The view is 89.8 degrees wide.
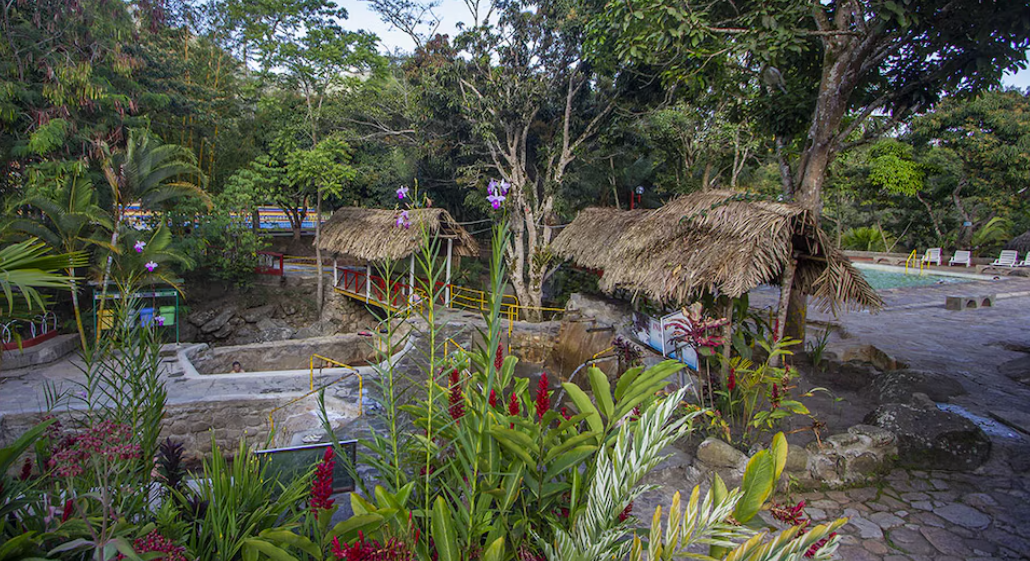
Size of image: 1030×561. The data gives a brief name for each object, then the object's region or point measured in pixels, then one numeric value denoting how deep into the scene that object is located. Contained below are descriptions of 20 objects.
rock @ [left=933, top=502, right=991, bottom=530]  3.52
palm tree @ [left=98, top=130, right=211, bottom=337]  9.20
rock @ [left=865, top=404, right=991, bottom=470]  4.29
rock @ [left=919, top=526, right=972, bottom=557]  3.25
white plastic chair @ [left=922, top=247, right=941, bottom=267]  19.59
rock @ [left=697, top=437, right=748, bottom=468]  4.07
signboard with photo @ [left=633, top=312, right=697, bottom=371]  6.04
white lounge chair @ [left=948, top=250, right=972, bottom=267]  18.66
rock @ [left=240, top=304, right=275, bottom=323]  14.83
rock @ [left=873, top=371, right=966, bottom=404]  5.22
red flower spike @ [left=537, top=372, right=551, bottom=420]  1.76
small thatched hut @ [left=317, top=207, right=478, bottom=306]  11.46
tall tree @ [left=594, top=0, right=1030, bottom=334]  5.82
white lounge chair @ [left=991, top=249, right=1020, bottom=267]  18.11
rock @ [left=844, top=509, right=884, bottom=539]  3.44
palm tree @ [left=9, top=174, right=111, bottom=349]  8.14
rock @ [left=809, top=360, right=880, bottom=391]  6.14
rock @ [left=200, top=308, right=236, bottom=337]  14.32
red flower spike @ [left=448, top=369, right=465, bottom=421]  1.70
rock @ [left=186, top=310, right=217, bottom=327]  14.23
